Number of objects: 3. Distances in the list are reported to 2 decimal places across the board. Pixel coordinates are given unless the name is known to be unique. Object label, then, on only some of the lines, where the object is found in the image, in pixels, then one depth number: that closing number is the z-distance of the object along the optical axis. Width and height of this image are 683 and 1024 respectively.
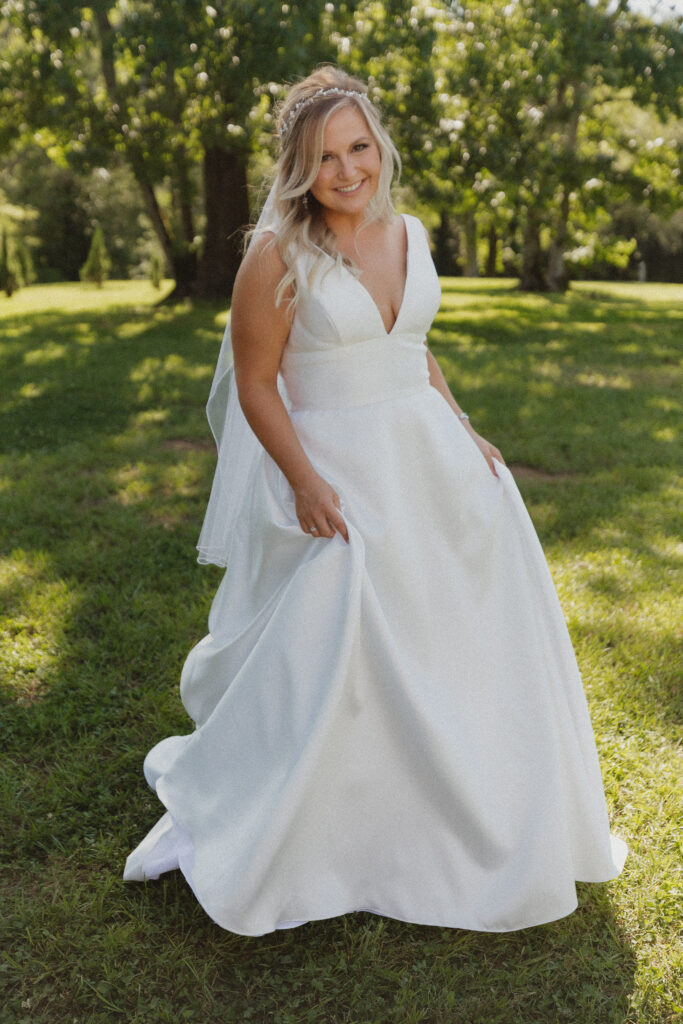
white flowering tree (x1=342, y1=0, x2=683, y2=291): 13.04
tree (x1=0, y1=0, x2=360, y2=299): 10.61
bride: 2.30
